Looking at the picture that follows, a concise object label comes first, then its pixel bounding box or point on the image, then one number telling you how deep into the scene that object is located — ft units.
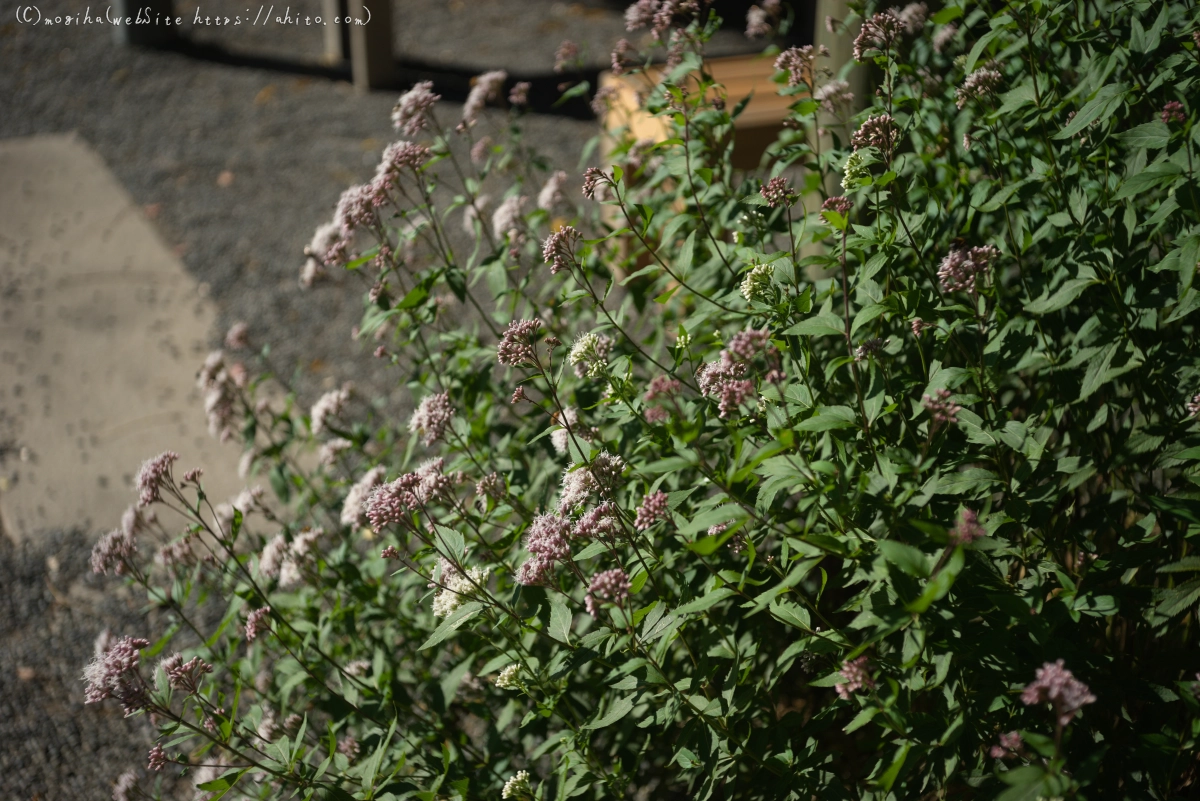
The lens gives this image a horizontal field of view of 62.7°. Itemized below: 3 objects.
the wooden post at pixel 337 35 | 26.16
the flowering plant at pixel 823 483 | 5.92
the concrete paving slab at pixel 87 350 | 15.02
